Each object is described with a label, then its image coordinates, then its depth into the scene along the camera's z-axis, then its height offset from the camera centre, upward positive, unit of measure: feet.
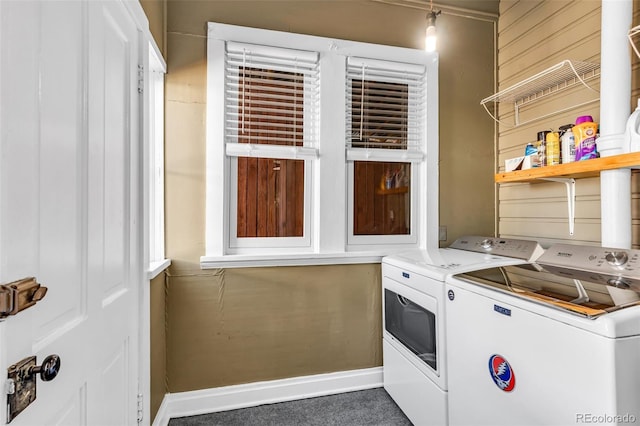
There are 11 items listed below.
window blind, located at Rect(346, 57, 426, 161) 7.47 +2.45
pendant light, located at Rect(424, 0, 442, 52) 5.41 +2.90
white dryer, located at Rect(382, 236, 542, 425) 5.31 -1.84
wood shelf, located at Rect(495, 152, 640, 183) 4.76 +0.76
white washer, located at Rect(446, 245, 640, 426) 3.02 -1.39
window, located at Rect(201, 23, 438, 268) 6.68 +1.41
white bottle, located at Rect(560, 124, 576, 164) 5.78 +1.22
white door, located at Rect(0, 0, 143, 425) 2.18 +0.15
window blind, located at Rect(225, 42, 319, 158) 6.75 +2.39
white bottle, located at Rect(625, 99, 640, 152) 4.80 +1.23
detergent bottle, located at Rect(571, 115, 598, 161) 5.48 +1.28
